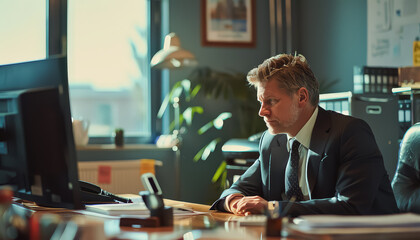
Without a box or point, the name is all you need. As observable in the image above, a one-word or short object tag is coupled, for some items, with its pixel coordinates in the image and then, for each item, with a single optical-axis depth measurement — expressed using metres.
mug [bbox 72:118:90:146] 4.55
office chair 2.11
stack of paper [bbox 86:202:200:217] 1.90
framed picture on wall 5.19
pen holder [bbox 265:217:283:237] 1.44
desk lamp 4.46
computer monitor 1.54
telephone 2.20
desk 1.48
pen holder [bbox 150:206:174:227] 1.66
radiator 4.61
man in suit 2.03
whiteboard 4.09
